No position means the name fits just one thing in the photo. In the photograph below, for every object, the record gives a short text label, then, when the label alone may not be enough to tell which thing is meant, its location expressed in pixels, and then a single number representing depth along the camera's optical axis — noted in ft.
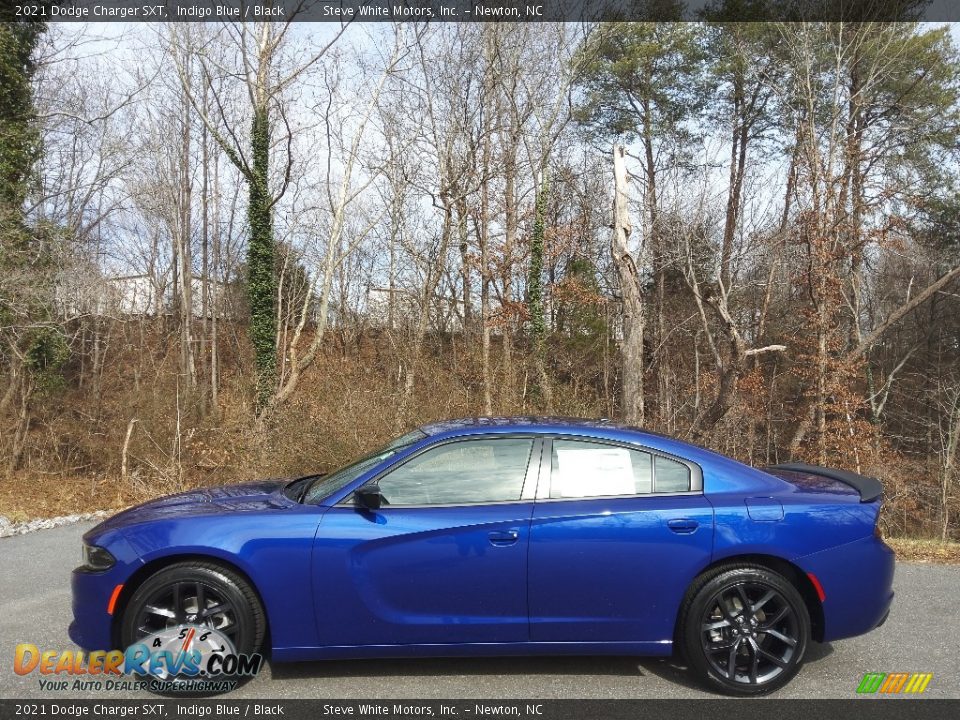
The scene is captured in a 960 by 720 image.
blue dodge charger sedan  12.75
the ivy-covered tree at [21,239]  52.16
